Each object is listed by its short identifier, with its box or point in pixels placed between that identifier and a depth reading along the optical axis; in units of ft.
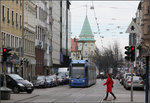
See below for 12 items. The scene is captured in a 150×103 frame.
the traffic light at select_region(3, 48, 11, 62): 85.61
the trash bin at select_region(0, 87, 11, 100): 84.12
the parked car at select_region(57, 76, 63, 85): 202.57
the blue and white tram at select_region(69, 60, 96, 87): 161.89
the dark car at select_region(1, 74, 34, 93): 115.44
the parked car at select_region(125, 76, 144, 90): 140.05
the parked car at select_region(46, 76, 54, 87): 167.61
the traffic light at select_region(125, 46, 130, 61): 86.02
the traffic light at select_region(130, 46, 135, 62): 85.46
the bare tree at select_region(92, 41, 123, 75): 433.48
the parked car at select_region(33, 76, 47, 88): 160.04
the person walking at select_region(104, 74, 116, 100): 89.61
